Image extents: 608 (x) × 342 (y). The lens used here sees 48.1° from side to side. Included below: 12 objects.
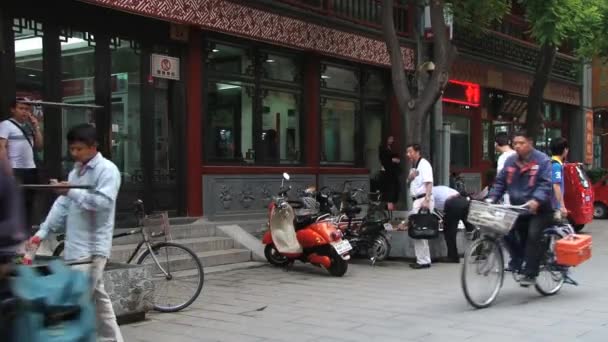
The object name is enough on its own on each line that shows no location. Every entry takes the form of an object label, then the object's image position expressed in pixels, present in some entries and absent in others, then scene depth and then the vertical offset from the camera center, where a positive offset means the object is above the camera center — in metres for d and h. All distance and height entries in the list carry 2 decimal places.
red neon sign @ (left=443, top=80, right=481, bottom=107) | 18.94 +1.82
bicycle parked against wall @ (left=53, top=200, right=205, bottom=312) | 7.00 -1.08
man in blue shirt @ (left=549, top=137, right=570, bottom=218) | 8.29 -0.18
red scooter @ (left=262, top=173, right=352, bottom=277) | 9.33 -1.14
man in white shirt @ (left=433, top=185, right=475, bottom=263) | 10.50 -0.86
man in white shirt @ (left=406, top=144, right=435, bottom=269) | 10.09 -0.50
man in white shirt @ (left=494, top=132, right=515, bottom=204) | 10.61 +0.18
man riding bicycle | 7.44 -0.44
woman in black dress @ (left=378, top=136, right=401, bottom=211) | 16.09 -0.42
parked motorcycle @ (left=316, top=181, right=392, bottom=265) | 10.50 -1.13
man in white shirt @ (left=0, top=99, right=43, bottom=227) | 7.33 +0.21
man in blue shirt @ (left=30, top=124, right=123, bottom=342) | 4.82 -0.42
